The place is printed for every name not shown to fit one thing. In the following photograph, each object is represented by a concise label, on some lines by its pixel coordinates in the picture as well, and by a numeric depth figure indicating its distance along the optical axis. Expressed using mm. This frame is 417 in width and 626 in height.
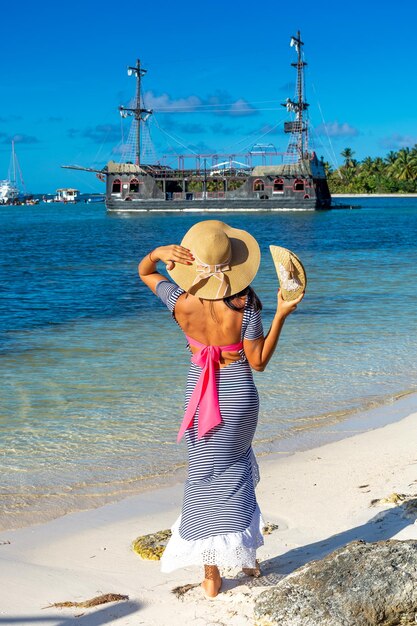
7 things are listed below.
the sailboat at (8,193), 155125
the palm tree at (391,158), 128325
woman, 3219
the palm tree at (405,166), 123875
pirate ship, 75188
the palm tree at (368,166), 130500
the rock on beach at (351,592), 2688
